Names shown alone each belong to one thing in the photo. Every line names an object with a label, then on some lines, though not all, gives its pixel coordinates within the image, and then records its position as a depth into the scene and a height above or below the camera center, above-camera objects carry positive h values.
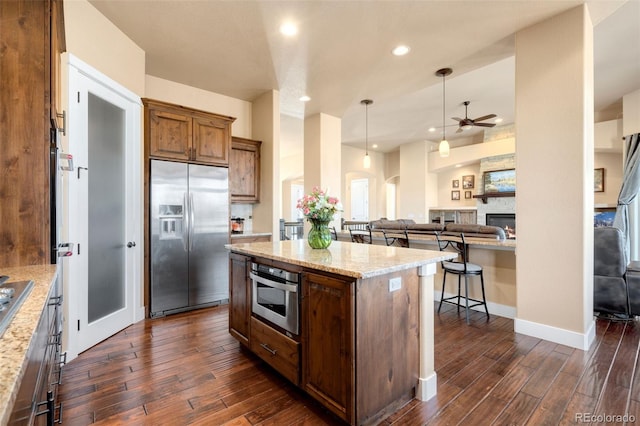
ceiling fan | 5.34 +1.62
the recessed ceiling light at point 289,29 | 2.97 +1.88
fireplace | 7.31 -0.19
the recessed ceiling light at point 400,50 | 3.36 +1.87
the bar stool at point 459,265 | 3.36 -0.62
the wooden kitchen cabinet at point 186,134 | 3.53 +1.02
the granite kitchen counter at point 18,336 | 0.57 -0.33
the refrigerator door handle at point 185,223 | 3.74 -0.12
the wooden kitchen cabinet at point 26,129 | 1.54 +0.45
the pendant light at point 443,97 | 3.89 +1.86
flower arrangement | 2.52 +0.05
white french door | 2.61 +0.06
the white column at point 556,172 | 2.69 +0.38
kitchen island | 1.63 -0.72
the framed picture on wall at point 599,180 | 6.13 +0.67
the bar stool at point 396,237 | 4.17 -0.35
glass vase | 2.59 -0.19
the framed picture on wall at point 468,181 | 8.68 +0.92
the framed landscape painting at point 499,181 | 7.27 +0.79
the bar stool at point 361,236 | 4.68 -0.37
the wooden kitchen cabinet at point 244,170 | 4.53 +0.67
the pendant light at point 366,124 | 5.21 +2.06
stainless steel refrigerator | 3.56 -0.28
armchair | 3.23 -0.72
